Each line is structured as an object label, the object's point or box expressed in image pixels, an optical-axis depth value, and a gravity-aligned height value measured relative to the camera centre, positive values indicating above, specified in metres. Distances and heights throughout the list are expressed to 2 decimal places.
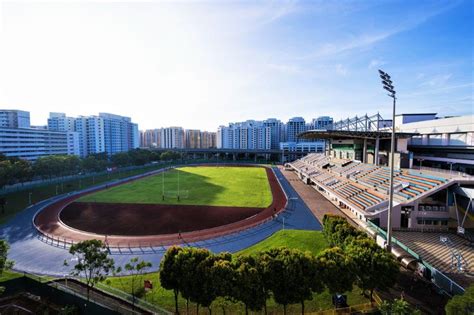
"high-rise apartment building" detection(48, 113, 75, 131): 105.69 +9.01
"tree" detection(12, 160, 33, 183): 43.72 -5.40
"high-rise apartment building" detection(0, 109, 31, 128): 84.06 +9.03
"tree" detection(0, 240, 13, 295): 13.60 -6.88
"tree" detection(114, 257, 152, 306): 15.38 -10.14
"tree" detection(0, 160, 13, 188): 40.41 -5.28
